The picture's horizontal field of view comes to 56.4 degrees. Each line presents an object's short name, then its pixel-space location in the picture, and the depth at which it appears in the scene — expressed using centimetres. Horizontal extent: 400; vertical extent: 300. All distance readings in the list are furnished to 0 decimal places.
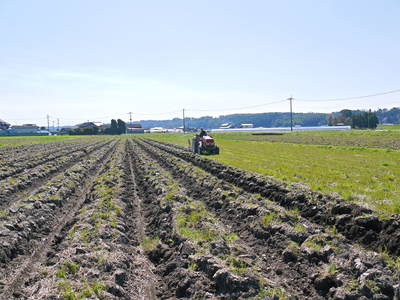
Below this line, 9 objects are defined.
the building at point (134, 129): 17302
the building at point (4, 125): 14202
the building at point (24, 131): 13562
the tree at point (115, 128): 13588
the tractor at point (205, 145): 3358
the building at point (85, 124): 17275
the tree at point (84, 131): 13638
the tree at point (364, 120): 10912
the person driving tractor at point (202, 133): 3557
